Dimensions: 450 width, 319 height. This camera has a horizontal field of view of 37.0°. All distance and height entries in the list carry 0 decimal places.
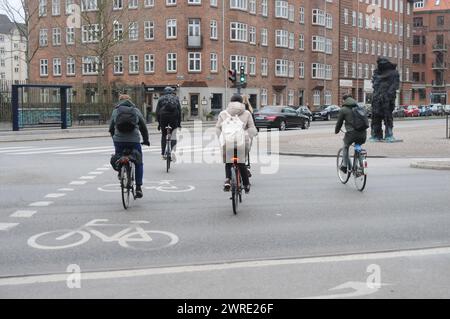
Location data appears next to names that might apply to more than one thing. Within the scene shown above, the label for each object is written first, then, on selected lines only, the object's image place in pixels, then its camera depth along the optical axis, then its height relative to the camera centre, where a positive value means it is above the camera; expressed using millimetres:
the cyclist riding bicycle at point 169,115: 15484 +142
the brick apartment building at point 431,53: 112188 +11121
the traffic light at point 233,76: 30969 +2078
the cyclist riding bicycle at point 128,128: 10148 -105
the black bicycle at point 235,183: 9516 -898
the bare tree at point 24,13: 50809 +8403
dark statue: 25859 +974
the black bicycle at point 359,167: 12209 -885
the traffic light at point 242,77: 33016 +2176
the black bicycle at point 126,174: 10055 -789
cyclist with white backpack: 9766 -211
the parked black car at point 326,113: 62406 +619
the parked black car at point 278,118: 38688 +125
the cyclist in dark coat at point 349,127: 12586 -142
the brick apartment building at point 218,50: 59688 +6982
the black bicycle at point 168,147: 15156 -583
